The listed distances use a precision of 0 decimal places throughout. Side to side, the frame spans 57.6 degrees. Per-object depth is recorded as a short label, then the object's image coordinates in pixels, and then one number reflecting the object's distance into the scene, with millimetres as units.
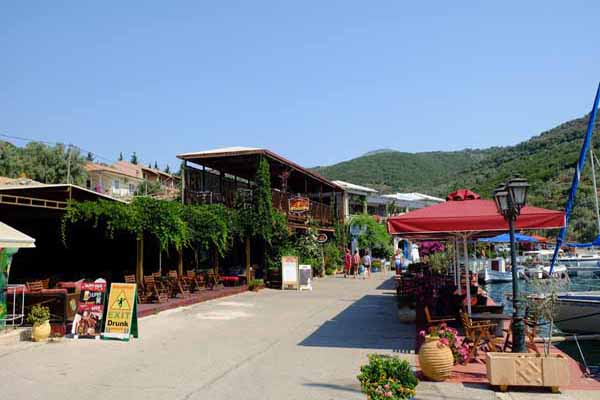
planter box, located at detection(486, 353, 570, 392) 6797
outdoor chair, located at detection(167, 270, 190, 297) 17203
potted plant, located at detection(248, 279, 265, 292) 21578
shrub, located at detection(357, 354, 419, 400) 5164
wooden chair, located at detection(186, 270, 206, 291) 18625
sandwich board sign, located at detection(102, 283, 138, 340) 10805
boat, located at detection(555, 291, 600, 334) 13477
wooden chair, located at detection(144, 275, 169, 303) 15641
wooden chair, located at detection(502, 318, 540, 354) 7945
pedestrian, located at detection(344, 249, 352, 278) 30703
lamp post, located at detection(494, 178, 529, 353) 7648
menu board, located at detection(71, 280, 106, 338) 10891
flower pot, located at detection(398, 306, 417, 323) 12875
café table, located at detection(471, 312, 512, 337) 9362
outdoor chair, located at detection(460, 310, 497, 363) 8328
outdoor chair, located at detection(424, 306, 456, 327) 10562
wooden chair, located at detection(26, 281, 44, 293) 12420
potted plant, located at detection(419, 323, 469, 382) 7309
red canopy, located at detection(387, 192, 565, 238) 8781
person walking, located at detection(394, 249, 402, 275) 29602
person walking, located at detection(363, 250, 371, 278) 31325
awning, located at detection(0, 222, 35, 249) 10375
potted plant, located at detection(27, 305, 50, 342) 10531
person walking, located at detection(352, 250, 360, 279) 31109
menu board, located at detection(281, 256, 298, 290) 22328
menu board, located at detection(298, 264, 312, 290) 22594
